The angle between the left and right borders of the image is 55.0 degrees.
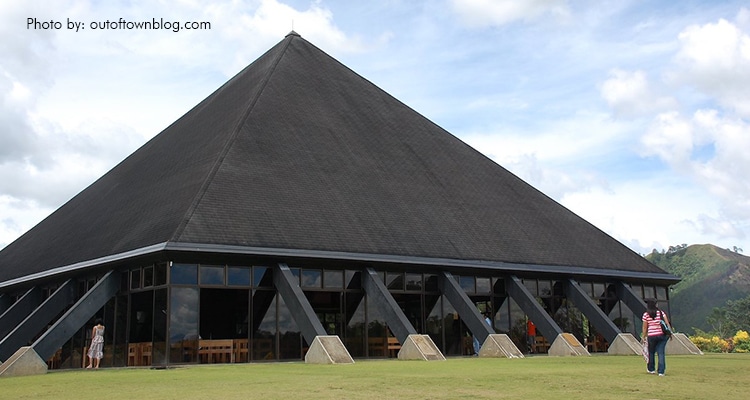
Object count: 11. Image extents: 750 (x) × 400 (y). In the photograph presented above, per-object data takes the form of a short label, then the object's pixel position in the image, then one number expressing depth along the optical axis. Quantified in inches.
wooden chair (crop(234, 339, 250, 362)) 938.1
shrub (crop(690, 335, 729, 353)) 1563.7
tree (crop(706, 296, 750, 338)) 3295.8
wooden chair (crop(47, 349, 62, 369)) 1050.1
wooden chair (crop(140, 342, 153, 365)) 915.4
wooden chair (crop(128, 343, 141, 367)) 941.8
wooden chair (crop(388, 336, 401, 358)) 1042.1
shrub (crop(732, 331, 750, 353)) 1547.1
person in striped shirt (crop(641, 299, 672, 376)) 602.8
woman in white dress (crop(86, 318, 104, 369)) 951.6
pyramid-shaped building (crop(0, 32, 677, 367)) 928.3
